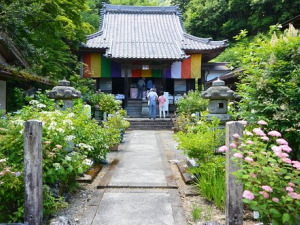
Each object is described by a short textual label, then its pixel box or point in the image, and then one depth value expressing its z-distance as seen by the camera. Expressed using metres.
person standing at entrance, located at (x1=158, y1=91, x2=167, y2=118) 17.75
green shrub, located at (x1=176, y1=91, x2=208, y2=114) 14.08
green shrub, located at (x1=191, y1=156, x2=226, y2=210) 4.30
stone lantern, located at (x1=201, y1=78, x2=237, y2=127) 6.43
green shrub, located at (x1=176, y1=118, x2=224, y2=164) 5.26
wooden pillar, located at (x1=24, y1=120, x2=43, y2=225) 3.54
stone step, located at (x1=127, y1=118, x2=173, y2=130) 16.53
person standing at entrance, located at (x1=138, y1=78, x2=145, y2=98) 21.44
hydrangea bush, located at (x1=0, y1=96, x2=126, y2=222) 3.69
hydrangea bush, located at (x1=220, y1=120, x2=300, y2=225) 2.62
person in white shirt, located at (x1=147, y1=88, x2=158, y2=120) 17.00
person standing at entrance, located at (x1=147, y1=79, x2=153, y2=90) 21.56
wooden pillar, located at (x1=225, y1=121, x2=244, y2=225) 3.57
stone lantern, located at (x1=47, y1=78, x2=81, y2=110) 6.48
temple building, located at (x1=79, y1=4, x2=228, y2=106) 19.64
